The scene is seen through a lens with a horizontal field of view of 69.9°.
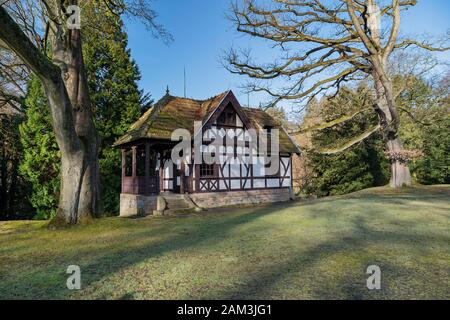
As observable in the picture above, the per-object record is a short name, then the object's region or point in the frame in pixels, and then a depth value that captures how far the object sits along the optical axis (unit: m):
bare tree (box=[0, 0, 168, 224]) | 8.16
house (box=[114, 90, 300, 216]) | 16.48
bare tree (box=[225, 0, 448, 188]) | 17.36
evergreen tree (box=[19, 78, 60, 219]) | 19.91
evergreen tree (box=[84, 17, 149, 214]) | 21.56
